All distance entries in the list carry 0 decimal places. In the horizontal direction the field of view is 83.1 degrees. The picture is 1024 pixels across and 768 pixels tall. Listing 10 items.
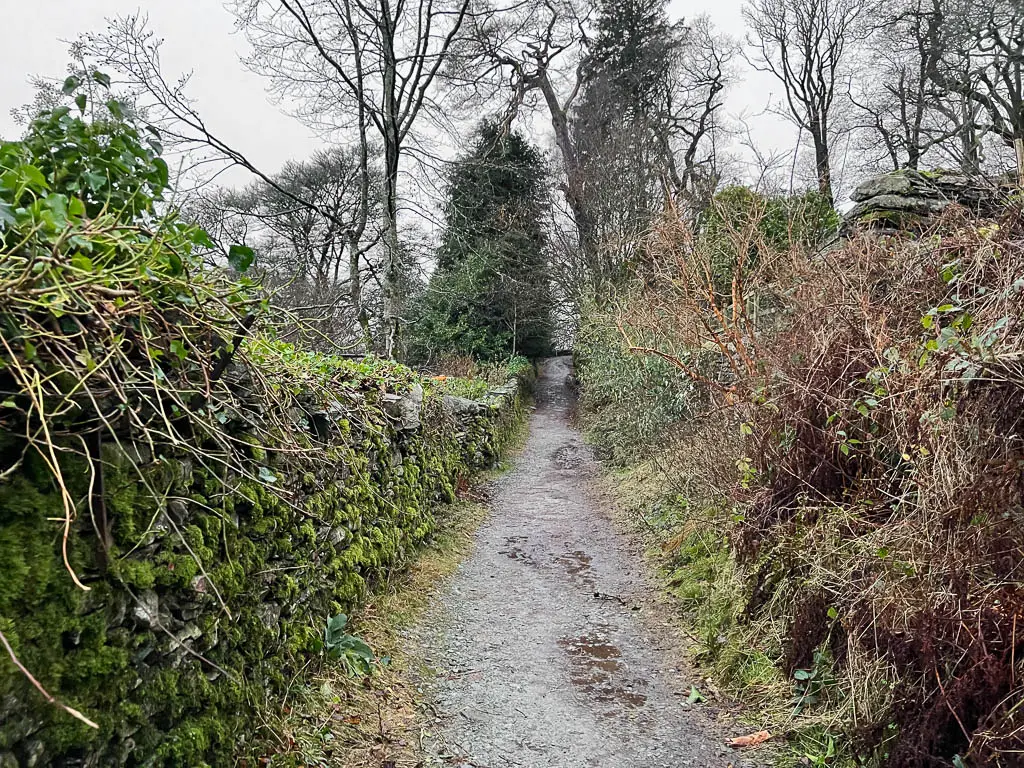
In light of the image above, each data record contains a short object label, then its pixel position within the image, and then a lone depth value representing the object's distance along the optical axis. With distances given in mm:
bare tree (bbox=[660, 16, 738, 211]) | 20703
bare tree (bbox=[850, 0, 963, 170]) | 14508
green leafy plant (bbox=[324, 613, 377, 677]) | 3766
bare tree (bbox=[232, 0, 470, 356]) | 10852
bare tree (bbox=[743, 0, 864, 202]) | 18312
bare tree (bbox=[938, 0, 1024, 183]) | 10211
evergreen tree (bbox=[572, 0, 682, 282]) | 14969
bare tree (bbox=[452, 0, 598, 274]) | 13726
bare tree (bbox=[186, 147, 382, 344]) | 14942
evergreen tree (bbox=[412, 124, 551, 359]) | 19672
